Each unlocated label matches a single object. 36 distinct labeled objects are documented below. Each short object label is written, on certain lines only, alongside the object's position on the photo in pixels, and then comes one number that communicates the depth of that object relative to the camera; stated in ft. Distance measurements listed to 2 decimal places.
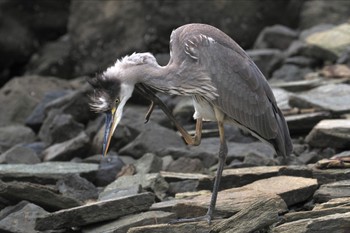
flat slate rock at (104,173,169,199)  49.67
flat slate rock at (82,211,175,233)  41.42
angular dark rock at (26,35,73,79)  97.76
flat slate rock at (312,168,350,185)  45.52
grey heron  43.14
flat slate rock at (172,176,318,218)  41.81
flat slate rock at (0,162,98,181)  52.47
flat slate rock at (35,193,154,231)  41.91
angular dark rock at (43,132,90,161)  60.80
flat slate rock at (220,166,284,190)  47.91
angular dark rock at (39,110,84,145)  66.54
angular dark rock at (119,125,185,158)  59.82
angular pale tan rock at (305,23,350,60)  79.56
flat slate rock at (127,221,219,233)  38.75
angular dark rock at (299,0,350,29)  93.51
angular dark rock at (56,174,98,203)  50.65
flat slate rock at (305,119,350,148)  53.06
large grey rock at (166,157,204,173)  55.11
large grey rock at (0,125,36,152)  67.85
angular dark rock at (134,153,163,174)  54.39
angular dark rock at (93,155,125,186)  55.06
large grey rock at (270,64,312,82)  77.61
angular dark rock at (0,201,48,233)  44.01
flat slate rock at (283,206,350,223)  38.20
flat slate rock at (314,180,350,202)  42.55
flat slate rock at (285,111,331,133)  59.26
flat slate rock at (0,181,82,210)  45.93
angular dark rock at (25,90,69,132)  72.49
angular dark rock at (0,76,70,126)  75.92
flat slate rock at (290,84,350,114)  60.64
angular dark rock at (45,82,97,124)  70.28
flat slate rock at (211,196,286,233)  36.96
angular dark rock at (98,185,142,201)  48.00
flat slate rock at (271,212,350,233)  35.63
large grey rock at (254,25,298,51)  89.56
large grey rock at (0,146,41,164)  58.95
